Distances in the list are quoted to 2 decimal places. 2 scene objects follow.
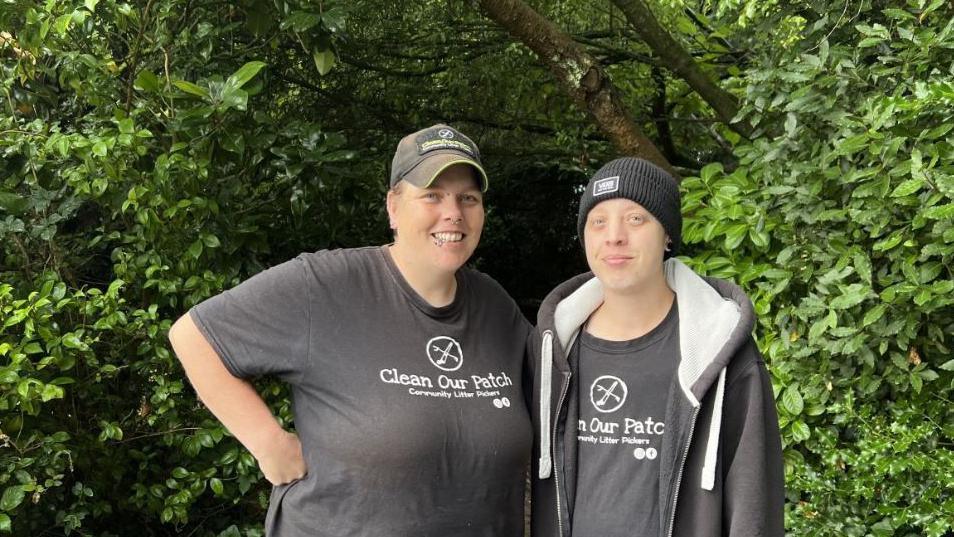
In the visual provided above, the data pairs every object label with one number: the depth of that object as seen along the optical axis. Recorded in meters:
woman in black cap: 2.29
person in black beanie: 2.24
